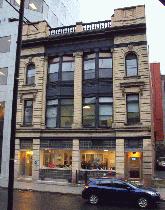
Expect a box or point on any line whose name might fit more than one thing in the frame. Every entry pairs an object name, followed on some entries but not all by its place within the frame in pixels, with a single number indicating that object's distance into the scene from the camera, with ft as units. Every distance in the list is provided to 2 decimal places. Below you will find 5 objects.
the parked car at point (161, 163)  102.29
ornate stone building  60.90
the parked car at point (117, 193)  40.69
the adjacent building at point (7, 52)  71.54
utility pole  20.43
